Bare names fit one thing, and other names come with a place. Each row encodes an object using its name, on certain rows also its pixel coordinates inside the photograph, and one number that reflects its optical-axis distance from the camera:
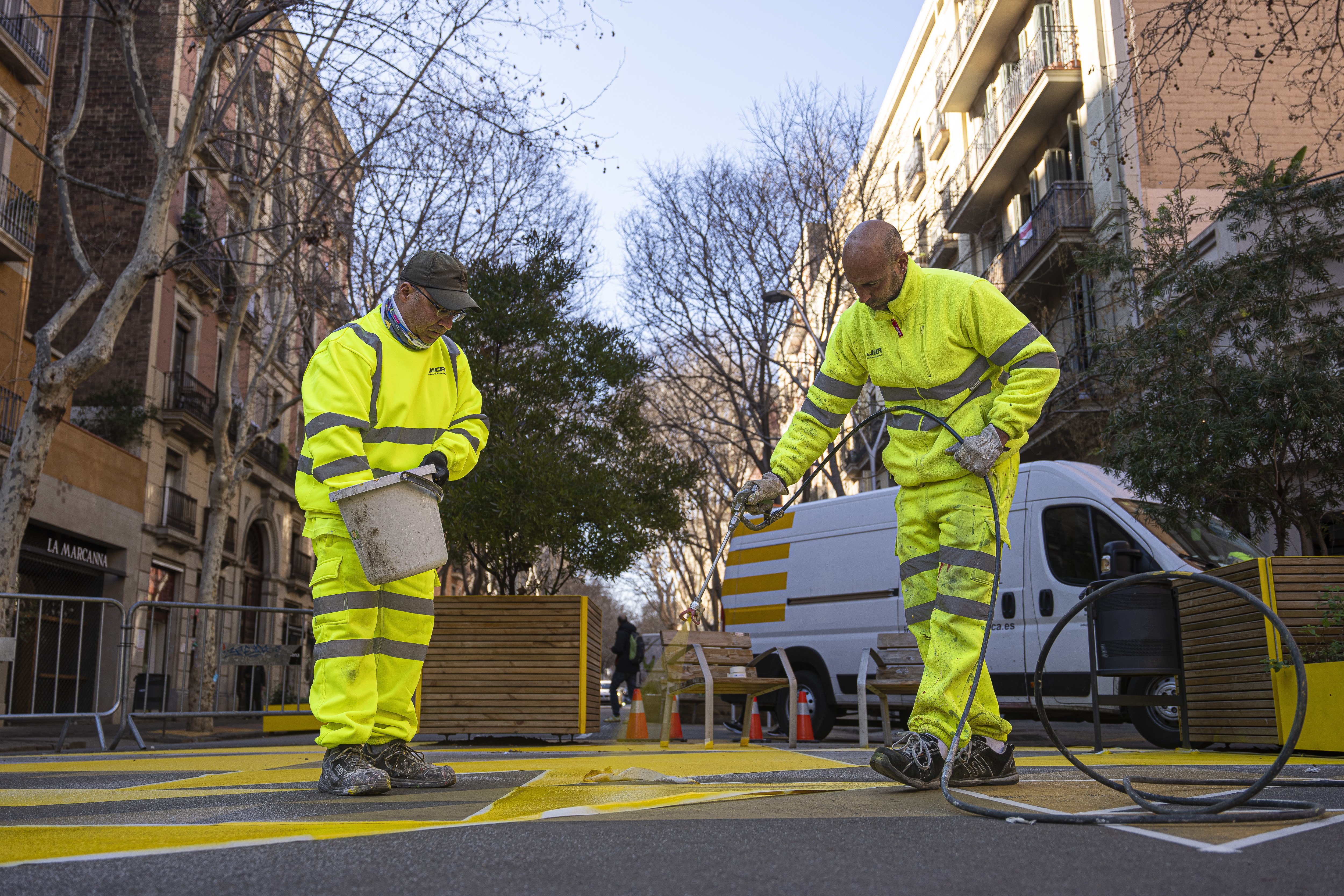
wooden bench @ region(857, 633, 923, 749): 10.45
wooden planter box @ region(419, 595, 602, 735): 10.46
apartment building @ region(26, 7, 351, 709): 20.59
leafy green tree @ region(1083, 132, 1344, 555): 11.20
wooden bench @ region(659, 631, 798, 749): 10.09
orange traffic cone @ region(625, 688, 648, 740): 10.52
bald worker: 4.16
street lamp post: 23.47
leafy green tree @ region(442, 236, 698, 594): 18.20
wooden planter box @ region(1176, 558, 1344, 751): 7.02
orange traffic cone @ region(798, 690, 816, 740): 11.35
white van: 10.15
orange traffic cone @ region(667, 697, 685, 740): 10.71
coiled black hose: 2.97
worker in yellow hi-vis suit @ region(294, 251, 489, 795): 4.46
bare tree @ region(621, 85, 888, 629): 25.31
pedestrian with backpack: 19.28
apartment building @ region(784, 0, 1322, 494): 21.83
